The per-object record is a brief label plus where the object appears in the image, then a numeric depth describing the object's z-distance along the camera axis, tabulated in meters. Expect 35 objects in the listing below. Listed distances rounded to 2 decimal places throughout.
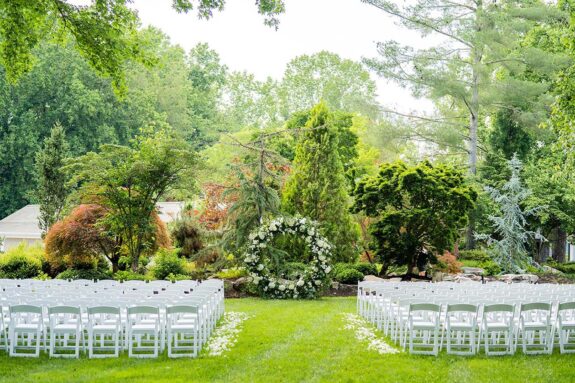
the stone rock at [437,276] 23.64
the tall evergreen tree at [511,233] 26.92
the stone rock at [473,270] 26.21
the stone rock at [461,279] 22.90
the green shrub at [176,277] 21.11
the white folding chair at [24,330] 9.52
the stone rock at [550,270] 28.88
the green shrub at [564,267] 31.13
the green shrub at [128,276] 21.41
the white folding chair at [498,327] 10.02
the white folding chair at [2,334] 10.04
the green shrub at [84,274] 22.97
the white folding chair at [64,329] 9.48
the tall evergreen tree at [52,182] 29.33
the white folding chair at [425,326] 9.93
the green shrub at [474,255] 30.22
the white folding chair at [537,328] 10.14
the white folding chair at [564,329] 10.24
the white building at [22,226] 38.66
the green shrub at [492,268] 26.17
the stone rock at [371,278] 22.49
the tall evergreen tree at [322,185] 24.48
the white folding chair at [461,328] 9.90
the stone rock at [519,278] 24.53
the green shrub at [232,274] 23.70
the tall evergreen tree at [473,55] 32.97
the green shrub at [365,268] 23.58
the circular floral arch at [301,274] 20.25
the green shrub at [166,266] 22.17
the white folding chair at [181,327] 9.73
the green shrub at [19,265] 23.92
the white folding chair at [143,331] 9.57
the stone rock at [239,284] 22.05
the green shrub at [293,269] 20.89
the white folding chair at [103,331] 9.48
